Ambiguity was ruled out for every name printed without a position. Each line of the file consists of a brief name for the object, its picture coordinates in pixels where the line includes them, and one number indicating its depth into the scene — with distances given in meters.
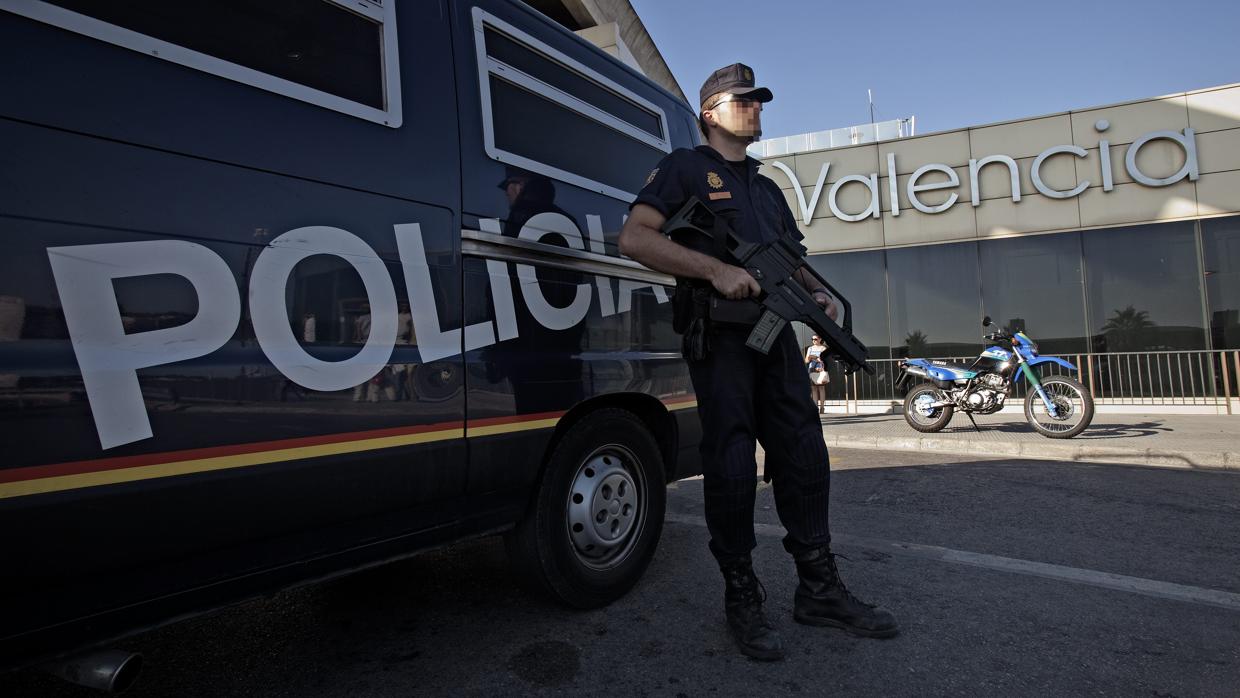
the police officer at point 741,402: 2.29
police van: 1.27
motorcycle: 7.33
